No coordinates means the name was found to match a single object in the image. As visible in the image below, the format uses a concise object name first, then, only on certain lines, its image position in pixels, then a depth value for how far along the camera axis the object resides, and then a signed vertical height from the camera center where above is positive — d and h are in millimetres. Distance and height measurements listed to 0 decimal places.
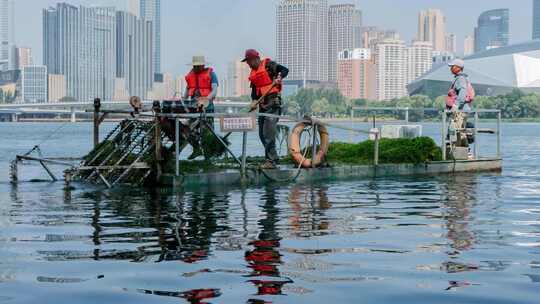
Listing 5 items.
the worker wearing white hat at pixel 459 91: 19594 +294
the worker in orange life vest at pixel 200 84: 15891 +324
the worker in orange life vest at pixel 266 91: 15758 +216
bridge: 102375 -517
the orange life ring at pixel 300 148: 16484 -726
